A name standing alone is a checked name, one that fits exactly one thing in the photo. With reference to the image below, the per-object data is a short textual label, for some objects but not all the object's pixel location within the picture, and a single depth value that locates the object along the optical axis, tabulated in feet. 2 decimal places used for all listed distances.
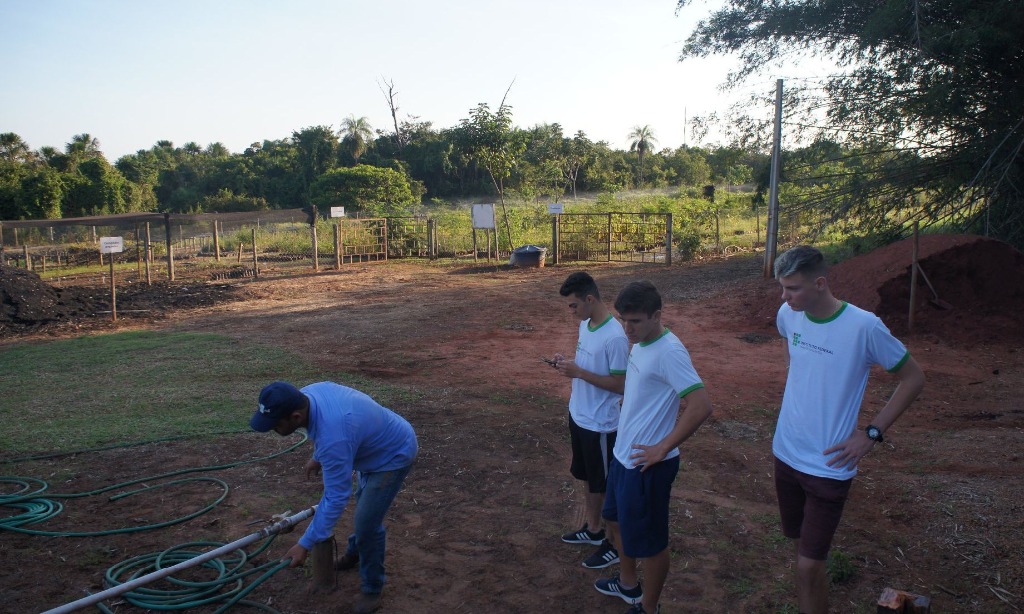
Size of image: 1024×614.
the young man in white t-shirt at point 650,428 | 10.01
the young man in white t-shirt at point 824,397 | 9.39
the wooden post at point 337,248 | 77.05
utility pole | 53.57
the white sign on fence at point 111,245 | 46.82
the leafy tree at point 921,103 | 41.83
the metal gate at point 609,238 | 81.10
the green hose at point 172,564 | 12.57
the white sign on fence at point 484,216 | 76.84
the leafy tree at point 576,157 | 159.33
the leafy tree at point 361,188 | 134.72
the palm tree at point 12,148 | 136.87
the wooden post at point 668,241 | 73.10
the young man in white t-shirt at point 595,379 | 12.49
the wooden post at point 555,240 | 76.69
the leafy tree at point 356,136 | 176.04
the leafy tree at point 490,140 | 81.97
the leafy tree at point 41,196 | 111.24
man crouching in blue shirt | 10.50
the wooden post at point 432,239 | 85.51
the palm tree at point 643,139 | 209.78
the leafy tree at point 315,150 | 162.30
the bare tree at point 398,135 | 157.90
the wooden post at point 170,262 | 66.25
